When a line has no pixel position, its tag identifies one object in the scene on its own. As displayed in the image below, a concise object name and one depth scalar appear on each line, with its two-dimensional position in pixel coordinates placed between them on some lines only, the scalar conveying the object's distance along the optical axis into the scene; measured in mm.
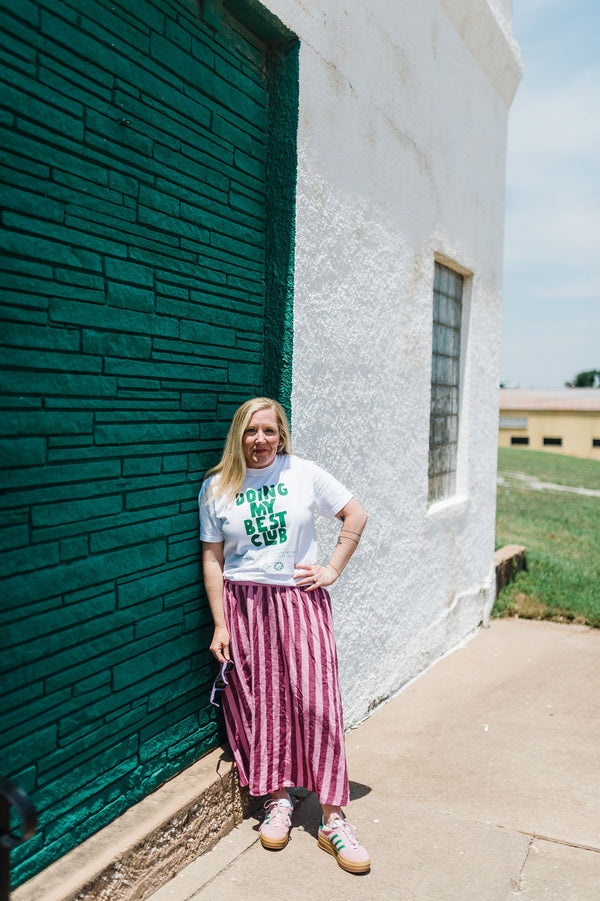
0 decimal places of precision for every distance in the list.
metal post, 1379
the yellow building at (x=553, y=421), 41750
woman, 3020
